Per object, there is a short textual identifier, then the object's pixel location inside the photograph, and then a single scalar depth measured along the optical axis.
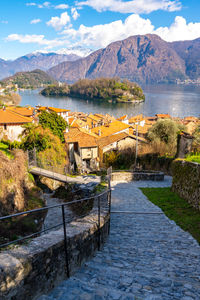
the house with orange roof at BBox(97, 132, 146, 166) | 37.19
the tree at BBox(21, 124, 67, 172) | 25.61
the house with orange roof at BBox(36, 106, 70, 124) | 70.68
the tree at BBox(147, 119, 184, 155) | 33.18
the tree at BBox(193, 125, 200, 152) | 21.04
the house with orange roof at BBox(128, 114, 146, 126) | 81.09
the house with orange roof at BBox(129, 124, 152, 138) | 55.17
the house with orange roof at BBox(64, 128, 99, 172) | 36.44
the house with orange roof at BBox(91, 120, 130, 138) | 47.28
